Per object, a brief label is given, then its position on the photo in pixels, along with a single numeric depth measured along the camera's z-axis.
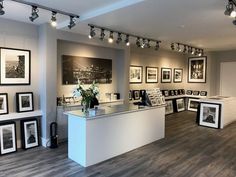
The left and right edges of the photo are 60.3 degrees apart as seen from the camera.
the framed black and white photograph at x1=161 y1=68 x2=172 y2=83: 8.47
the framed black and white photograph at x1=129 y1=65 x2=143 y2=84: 7.23
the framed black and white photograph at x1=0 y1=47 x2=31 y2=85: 4.14
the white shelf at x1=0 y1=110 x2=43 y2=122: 4.11
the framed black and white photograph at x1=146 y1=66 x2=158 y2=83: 7.84
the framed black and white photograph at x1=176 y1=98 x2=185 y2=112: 8.89
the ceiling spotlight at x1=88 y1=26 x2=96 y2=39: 4.29
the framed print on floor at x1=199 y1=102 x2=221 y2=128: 6.30
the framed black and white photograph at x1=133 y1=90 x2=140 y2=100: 7.19
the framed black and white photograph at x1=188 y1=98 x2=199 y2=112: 9.02
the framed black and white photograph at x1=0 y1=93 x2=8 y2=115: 4.10
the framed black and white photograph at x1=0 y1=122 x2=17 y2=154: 4.05
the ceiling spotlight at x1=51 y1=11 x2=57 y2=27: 3.43
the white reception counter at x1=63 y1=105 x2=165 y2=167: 3.57
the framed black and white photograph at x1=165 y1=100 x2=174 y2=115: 8.38
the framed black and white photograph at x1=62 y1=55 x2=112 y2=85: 5.19
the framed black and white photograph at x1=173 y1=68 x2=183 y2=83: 9.11
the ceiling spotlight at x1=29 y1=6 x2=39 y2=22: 3.18
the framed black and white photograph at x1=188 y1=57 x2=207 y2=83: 8.77
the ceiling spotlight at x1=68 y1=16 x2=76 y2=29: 3.78
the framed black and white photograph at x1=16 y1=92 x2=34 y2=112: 4.33
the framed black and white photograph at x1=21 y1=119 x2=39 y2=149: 4.37
